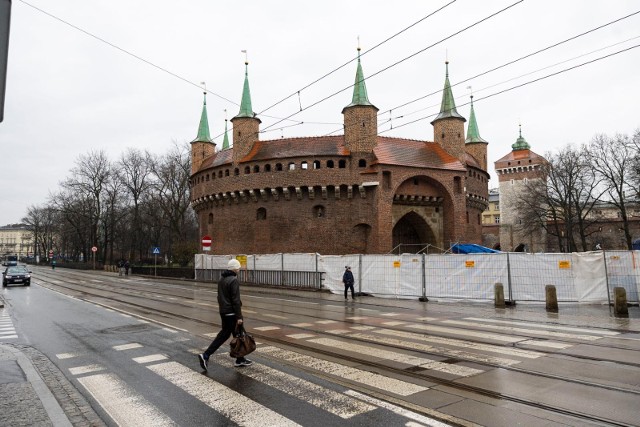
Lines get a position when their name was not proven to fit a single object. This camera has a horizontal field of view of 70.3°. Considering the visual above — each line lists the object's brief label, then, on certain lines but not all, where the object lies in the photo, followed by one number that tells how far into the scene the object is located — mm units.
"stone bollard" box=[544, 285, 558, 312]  13906
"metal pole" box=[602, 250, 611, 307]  14846
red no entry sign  30922
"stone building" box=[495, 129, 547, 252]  68562
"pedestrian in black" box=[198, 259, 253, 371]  6867
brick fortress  32844
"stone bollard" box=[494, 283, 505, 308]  15256
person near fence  18844
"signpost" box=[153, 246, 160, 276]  42003
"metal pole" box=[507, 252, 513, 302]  15827
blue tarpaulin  30406
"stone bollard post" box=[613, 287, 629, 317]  12625
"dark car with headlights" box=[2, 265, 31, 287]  29441
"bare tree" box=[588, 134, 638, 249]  39719
